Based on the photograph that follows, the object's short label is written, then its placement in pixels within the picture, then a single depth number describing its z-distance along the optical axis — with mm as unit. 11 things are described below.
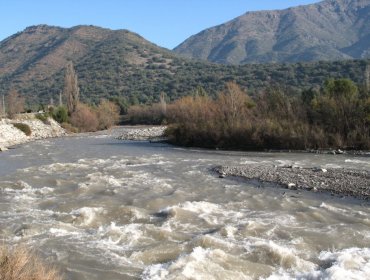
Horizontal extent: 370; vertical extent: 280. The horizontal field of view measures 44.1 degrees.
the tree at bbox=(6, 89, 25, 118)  68538
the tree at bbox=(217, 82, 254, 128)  41312
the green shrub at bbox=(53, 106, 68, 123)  70938
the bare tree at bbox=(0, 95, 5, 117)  66656
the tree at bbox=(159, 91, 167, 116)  90388
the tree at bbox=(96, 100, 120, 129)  80375
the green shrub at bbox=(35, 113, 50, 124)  65125
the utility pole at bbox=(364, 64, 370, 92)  40478
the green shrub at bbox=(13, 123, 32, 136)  55503
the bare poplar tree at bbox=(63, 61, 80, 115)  77625
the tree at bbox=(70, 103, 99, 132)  72500
